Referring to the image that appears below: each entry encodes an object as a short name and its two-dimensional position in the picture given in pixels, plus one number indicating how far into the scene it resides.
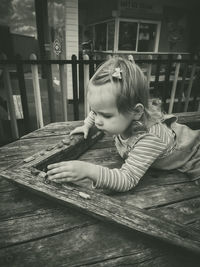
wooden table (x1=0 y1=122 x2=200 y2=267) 0.68
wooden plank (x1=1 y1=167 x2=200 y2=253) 0.69
